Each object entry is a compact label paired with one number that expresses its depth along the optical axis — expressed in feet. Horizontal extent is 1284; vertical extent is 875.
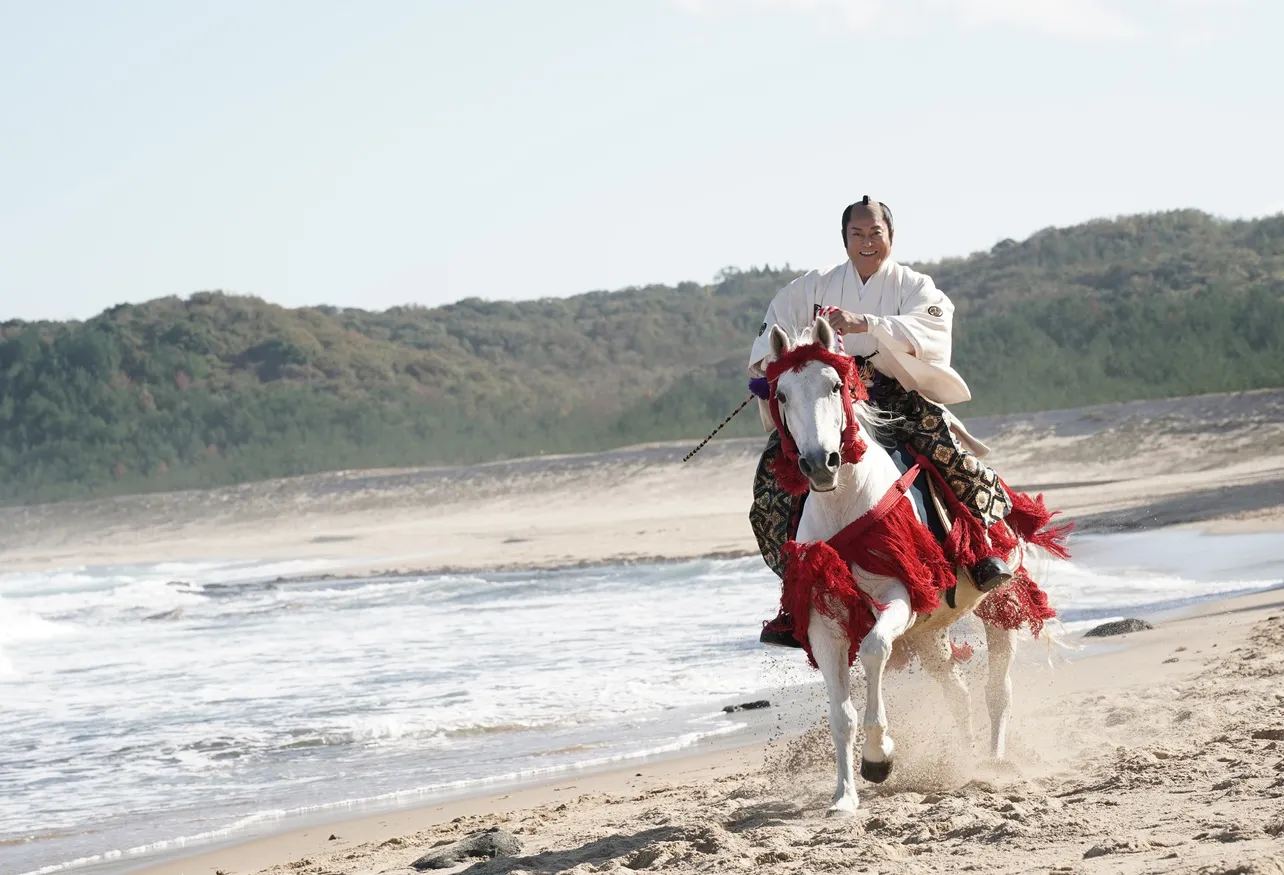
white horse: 34.45
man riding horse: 39.81
